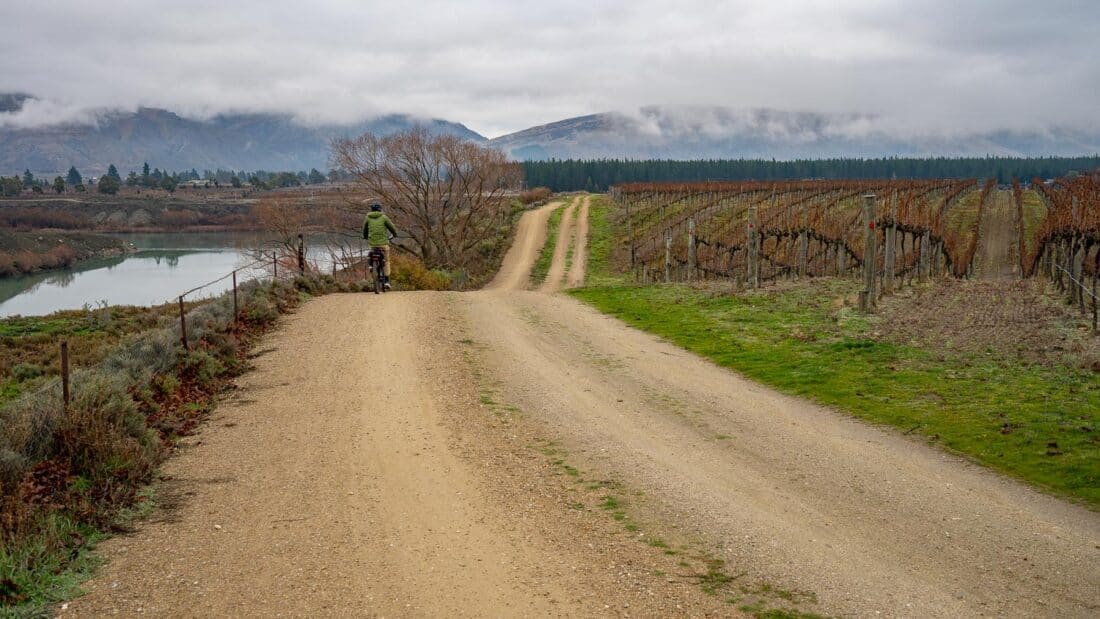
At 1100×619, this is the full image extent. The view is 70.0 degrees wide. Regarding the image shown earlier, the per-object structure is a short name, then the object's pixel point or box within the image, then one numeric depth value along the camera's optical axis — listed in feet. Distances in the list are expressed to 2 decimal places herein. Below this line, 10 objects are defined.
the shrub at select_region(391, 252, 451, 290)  94.27
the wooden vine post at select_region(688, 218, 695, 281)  105.91
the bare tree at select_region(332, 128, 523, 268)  147.84
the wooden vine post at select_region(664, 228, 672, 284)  112.52
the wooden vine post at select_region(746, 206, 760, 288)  80.56
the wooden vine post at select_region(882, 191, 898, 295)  74.87
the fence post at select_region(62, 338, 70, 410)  27.28
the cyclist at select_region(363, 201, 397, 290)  69.26
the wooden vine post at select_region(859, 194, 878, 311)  60.90
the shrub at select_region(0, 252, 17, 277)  247.85
